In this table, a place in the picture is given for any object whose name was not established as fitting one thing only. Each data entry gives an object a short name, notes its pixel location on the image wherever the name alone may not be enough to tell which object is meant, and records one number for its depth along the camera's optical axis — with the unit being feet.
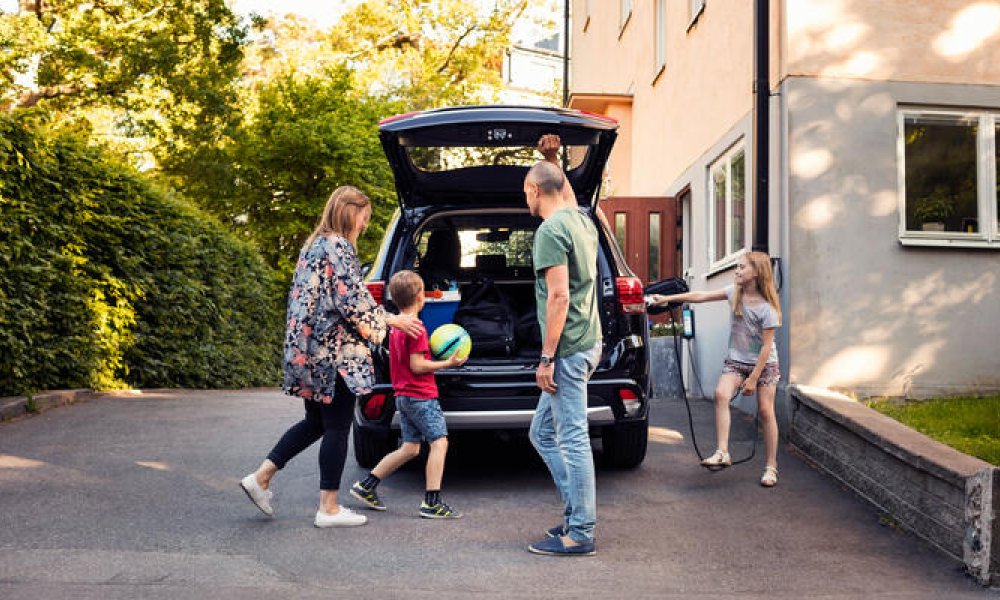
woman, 18.67
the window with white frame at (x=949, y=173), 29.91
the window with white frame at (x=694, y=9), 40.75
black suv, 21.47
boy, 20.20
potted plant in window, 29.94
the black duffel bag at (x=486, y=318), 23.89
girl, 23.09
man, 17.06
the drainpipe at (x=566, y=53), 82.12
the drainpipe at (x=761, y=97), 30.50
